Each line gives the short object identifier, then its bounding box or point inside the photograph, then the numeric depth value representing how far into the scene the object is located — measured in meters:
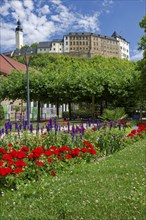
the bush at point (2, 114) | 20.06
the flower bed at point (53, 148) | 5.76
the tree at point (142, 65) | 25.12
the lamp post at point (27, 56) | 17.81
